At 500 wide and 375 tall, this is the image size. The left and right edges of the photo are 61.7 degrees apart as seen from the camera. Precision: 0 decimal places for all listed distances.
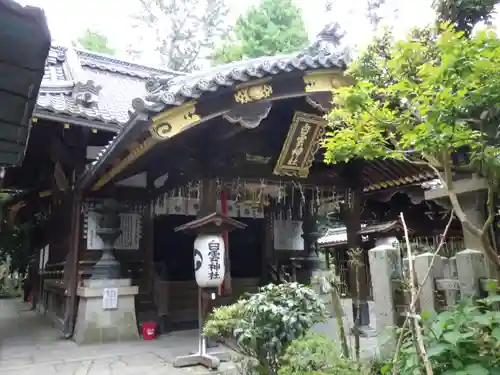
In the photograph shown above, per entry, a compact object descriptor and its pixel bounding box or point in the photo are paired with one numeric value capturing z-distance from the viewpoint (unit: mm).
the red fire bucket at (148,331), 8539
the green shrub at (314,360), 3977
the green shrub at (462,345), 3212
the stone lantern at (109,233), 8609
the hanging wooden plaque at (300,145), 7969
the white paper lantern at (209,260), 6762
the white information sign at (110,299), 8266
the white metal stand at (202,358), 6079
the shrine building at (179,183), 6719
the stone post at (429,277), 4348
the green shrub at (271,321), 4242
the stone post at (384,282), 4715
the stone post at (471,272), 4078
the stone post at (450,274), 4262
